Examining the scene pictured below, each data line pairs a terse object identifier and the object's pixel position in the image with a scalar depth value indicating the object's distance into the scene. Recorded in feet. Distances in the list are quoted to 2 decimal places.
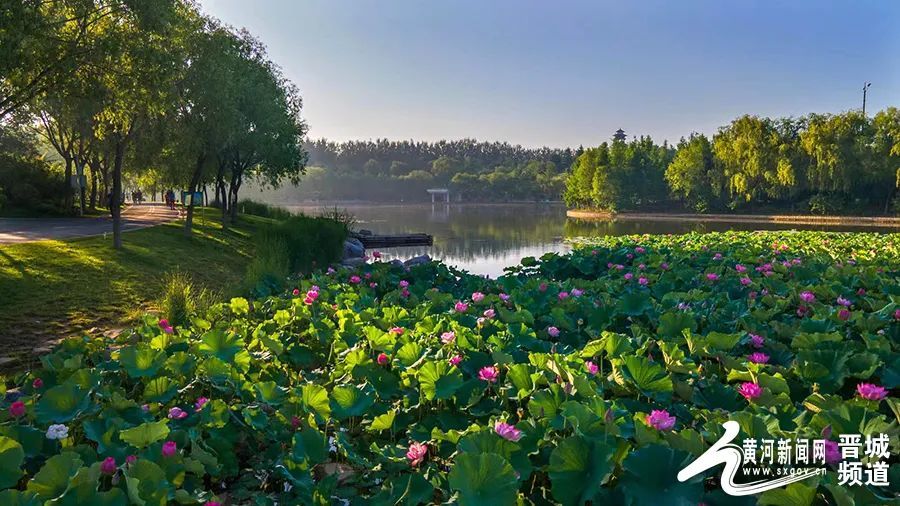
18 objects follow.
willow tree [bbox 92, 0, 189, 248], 34.86
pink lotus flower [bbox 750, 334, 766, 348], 10.93
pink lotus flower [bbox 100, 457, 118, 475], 6.23
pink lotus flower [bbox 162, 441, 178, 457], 6.56
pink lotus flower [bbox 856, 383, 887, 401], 7.65
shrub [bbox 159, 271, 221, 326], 19.57
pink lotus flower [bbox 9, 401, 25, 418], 7.79
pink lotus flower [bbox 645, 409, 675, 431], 6.46
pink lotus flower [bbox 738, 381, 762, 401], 7.83
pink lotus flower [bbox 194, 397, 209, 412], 8.60
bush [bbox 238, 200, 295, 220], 112.37
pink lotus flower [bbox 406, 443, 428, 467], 7.06
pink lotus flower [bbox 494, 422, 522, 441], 6.38
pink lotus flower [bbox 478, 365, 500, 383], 8.71
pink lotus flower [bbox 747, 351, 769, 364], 9.43
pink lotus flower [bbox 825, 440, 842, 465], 6.16
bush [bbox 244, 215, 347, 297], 32.99
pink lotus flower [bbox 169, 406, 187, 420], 8.04
